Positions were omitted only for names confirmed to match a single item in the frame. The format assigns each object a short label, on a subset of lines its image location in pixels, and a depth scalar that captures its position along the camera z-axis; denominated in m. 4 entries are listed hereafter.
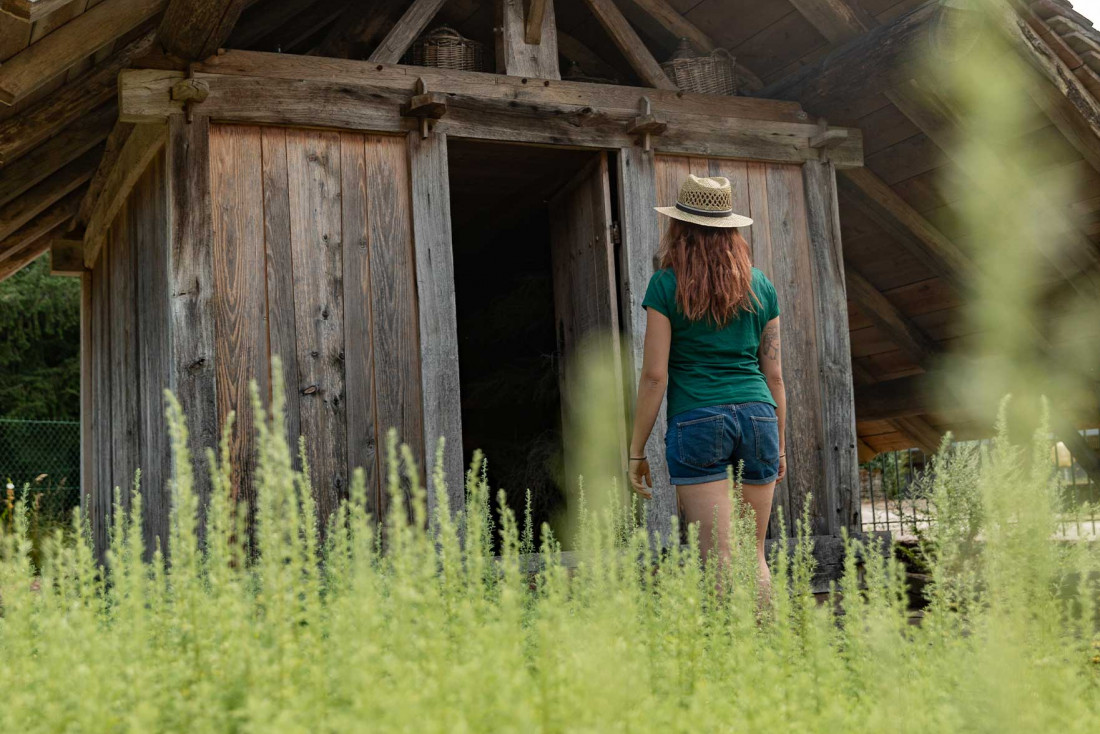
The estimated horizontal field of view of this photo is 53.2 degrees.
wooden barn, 5.01
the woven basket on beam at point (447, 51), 5.73
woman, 3.73
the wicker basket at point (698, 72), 6.22
